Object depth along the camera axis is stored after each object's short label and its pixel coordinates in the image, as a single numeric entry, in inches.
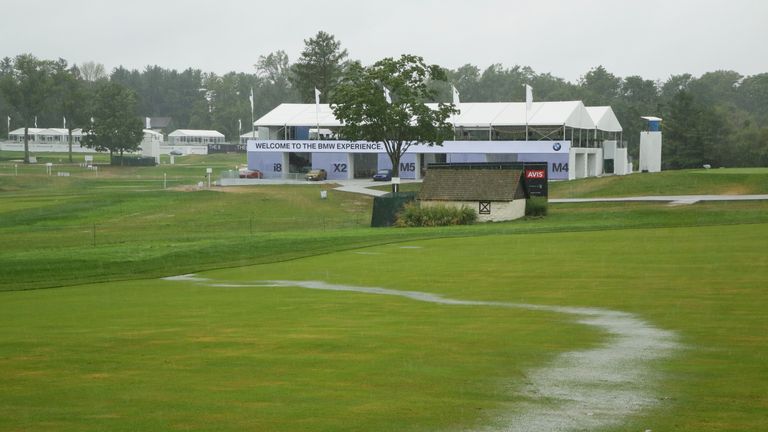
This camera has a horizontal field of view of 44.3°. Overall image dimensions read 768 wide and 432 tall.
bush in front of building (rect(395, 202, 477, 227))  2192.4
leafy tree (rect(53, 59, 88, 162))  6107.3
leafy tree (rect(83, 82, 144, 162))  5472.4
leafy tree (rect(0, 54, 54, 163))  5974.4
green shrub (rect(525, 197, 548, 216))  2336.4
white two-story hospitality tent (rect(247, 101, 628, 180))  3745.1
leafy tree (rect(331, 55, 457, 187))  3110.2
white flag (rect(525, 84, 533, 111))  3821.4
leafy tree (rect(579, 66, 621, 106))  6988.2
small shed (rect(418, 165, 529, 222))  2276.1
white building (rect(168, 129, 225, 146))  7815.9
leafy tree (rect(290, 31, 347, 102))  5600.4
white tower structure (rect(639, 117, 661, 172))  3996.1
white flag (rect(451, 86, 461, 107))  3946.9
